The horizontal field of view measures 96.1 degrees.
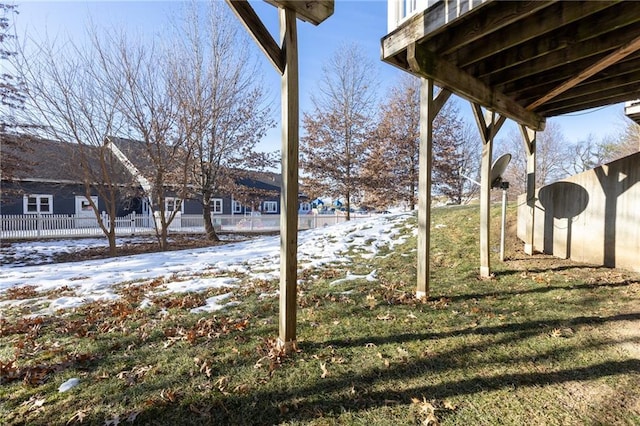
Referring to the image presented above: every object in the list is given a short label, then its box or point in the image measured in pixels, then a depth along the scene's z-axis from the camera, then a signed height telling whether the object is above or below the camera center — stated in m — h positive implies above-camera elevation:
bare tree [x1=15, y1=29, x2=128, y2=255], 9.09 +2.72
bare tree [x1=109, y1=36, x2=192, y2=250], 9.82 +2.81
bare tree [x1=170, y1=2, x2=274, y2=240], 11.02 +3.69
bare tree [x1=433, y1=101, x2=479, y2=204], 16.89 +3.14
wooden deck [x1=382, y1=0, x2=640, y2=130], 2.96 +1.96
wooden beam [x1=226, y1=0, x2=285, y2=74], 2.23 +1.42
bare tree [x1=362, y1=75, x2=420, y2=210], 16.81 +2.96
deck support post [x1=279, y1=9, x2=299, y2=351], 2.41 +0.26
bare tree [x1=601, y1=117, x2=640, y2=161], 17.28 +4.40
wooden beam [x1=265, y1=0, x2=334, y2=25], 2.35 +1.70
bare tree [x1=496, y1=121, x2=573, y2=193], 26.34 +4.48
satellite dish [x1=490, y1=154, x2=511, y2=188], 5.29 +0.73
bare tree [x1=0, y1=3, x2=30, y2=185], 9.66 +3.23
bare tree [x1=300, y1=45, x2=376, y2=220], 17.56 +3.47
